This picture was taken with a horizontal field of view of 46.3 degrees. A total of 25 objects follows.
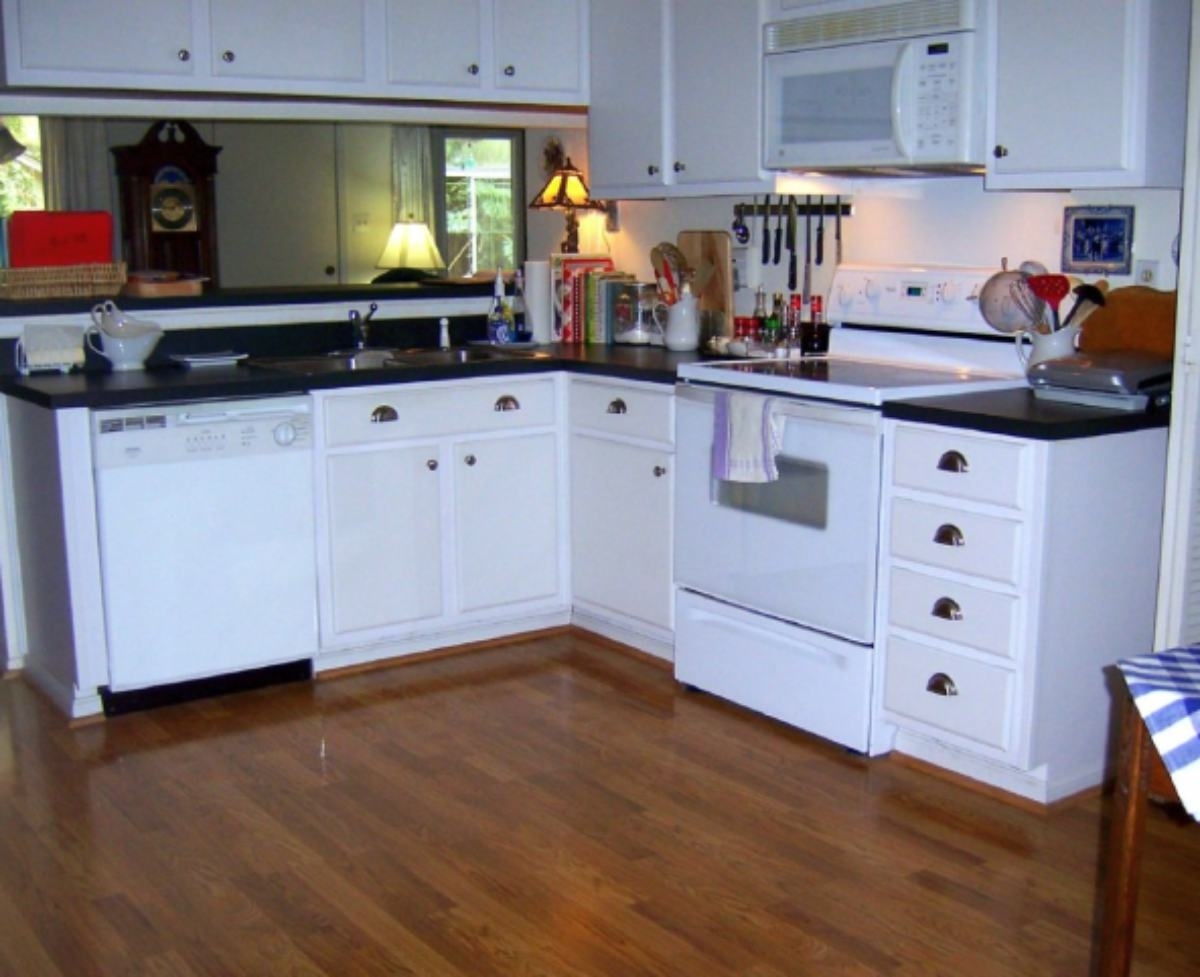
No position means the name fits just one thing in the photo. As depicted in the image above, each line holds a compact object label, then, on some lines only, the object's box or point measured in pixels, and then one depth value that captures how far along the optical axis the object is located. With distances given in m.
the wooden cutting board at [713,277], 4.50
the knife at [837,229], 4.17
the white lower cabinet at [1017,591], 3.02
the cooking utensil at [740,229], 4.46
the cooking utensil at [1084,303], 3.36
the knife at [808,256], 4.27
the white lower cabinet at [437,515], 4.01
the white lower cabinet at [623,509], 4.04
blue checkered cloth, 1.74
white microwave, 3.42
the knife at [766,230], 4.38
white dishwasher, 3.64
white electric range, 3.37
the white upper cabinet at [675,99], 4.05
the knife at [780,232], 4.35
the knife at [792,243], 4.29
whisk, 3.48
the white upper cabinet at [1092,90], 3.08
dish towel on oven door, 3.53
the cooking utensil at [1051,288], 3.39
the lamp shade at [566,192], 4.80
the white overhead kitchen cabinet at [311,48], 3.84
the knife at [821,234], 4.24
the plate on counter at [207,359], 4.14
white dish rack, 3.95
